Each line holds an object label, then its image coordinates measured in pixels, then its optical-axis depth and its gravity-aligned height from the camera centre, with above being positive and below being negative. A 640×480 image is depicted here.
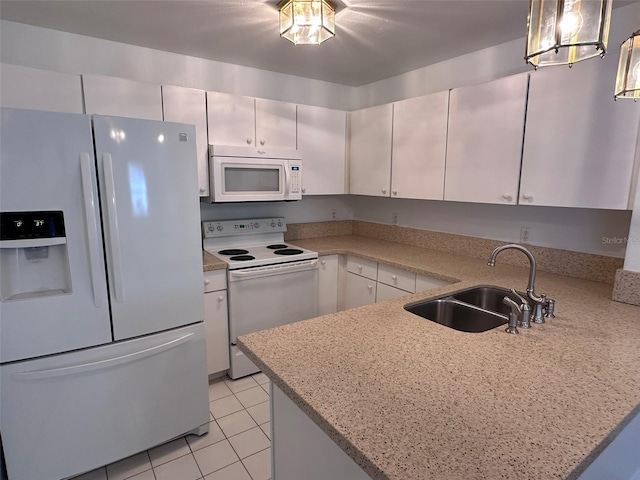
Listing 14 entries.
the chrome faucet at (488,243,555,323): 1.43 -0.44
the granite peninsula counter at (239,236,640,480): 0.73 -0.53
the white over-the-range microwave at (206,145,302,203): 2.54 +0.13
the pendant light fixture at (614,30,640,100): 1.14 +0.41
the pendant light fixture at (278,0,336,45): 1.72 +0.85
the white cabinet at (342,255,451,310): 2.41 -0.67
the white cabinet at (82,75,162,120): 2.12 +0.59
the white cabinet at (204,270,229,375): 2.39 -0.89
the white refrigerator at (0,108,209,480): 1.47 -0.45
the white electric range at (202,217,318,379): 2.49 -0.64
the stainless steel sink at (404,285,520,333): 1.64 -0.57
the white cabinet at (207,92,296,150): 2.56 +0.54
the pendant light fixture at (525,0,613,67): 0.82 +0.41
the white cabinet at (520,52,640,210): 1.68 +0.28
